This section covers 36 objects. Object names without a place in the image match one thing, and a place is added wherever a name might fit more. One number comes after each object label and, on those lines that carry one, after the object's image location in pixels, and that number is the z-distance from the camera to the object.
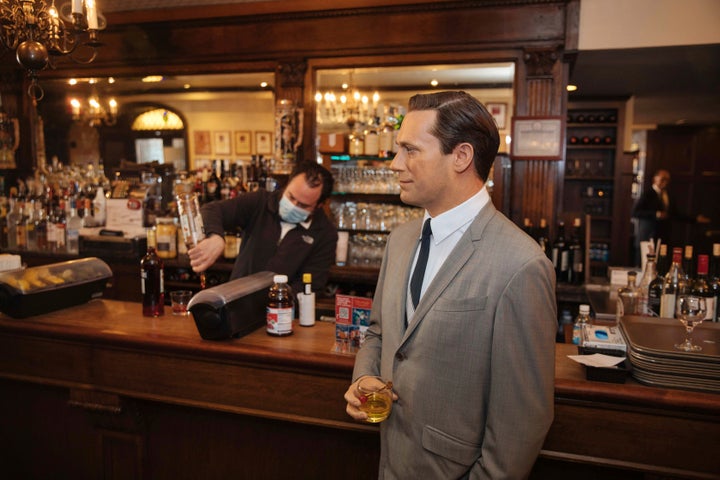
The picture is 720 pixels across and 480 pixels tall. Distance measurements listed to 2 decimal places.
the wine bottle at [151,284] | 2.44
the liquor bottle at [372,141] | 4.64
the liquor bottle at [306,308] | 2.32
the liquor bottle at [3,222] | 5.23
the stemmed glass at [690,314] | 1.70
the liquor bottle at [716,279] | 2.67
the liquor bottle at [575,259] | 4.00
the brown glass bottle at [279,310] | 2.16
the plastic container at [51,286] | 2.33
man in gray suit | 1.30
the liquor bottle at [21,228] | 5.08
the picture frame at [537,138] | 3.97
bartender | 3.00
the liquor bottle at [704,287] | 2.59
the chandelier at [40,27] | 2.41
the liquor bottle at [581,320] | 2.37
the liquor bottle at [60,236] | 4.91
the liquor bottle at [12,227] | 5.15
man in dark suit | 9.34
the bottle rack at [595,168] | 6.99
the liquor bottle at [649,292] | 2.83
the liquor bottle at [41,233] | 5.02
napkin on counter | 1.67
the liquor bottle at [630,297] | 2.87
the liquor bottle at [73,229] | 4.86
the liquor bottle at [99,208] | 4.83
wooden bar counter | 1.65
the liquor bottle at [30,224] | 5.07
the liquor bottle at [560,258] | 4.04
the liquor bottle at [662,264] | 3.12
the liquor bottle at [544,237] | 4.03
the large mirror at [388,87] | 4.47
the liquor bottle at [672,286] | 2.60
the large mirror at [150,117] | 5.63
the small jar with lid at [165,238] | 4.51
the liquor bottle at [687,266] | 2.79
